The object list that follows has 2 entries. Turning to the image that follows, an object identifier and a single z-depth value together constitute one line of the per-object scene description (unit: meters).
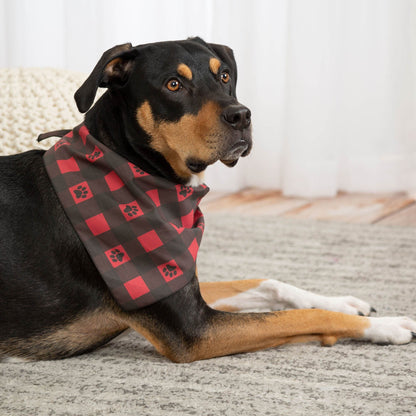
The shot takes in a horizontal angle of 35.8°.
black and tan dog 2.04
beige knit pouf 2.87
